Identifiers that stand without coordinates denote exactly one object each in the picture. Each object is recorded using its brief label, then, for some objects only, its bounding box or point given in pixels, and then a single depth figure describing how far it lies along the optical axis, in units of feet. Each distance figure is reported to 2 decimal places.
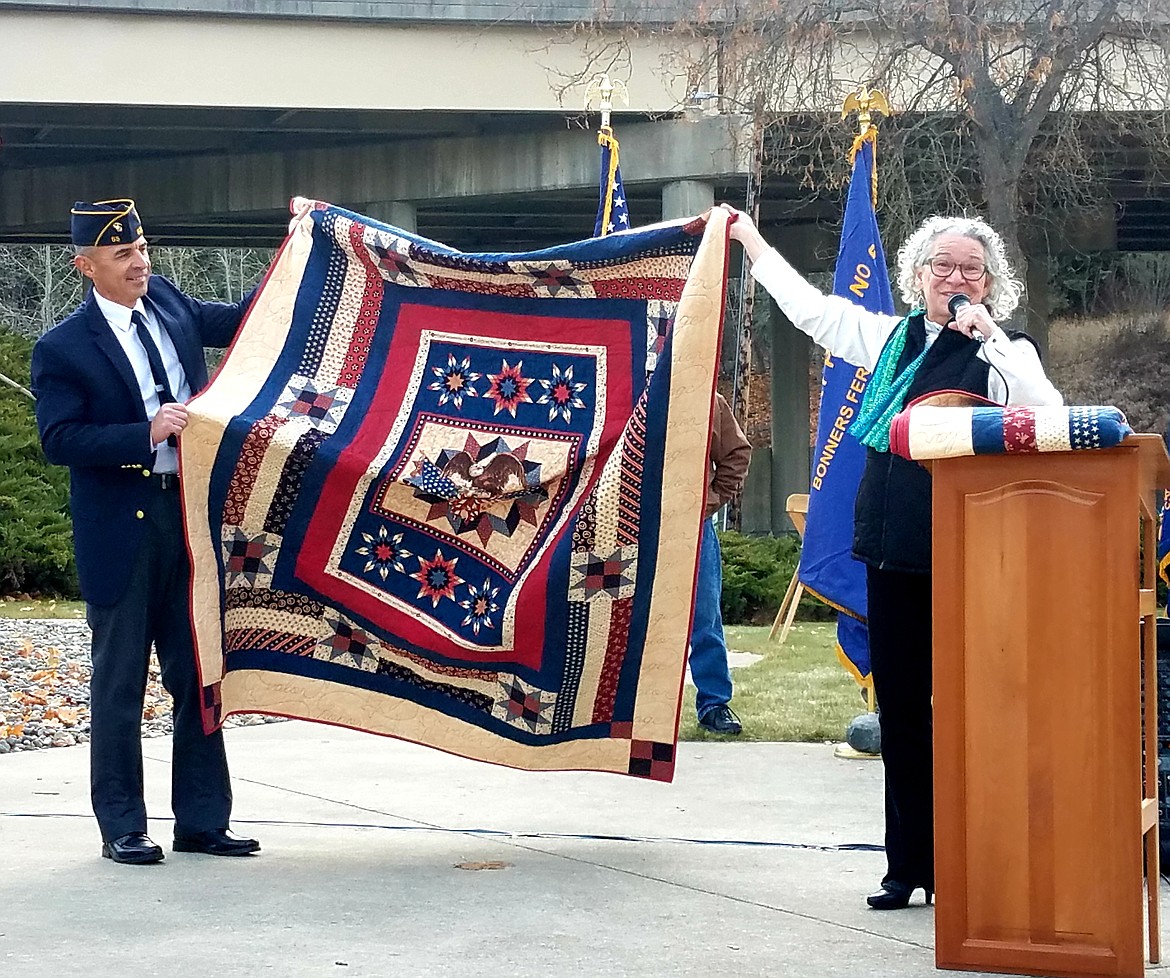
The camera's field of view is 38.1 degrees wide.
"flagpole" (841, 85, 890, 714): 26.45
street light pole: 55.01
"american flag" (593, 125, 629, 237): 27.17
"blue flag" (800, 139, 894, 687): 23.48
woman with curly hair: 13.66
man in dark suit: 16.02
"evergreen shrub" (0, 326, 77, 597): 54.65
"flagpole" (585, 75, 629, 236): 27.24
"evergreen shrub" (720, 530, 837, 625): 54.29
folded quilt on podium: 11.37
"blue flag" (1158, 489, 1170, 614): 18.03
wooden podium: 11.57
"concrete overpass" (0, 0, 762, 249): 61.82
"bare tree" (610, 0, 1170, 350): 51.24
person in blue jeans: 25.21
